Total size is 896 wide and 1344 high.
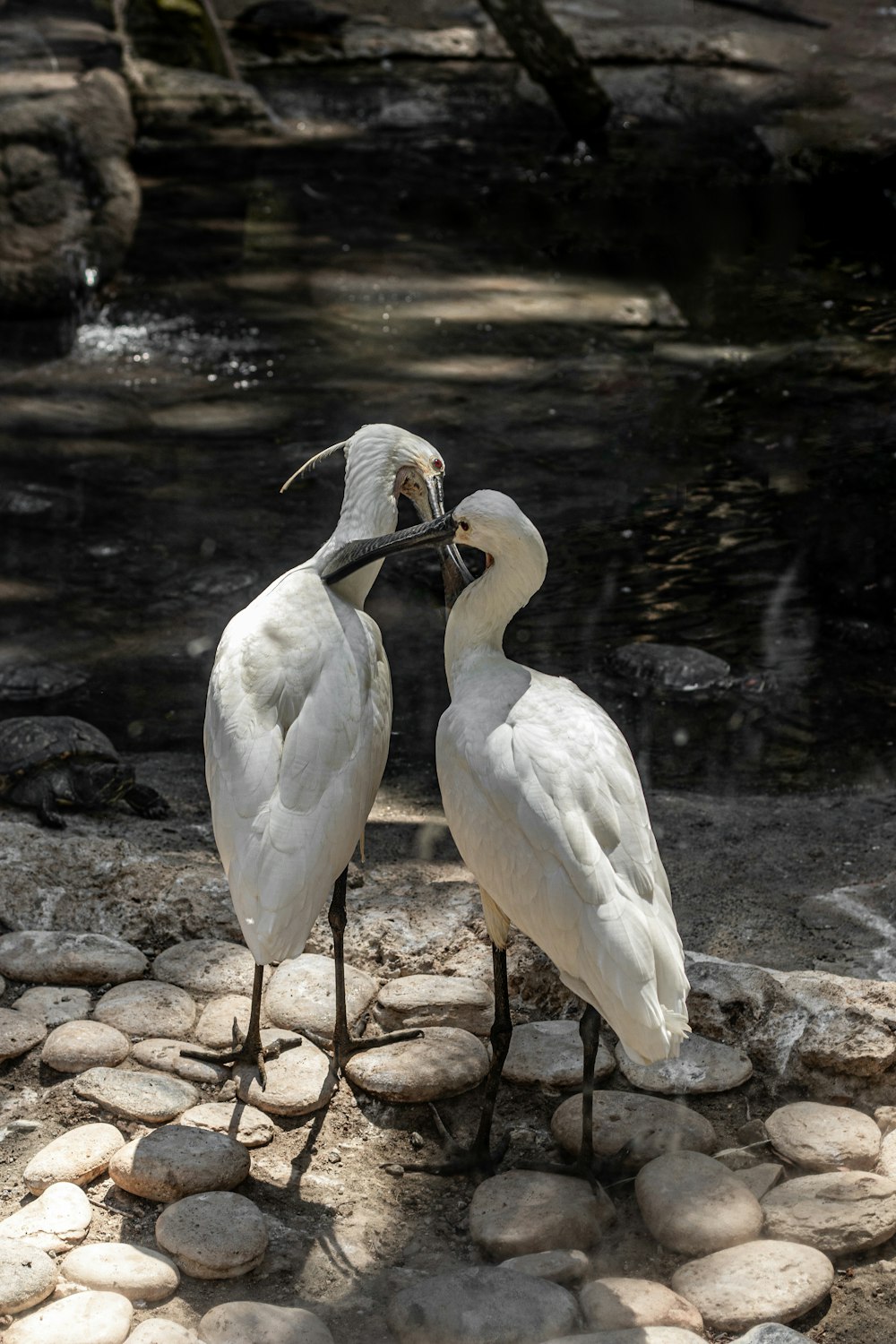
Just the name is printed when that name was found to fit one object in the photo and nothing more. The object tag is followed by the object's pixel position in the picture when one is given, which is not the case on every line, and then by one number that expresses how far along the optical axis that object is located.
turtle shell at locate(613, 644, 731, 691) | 5.95
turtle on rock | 4.85
